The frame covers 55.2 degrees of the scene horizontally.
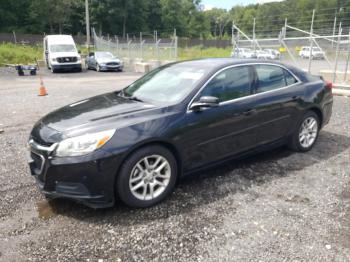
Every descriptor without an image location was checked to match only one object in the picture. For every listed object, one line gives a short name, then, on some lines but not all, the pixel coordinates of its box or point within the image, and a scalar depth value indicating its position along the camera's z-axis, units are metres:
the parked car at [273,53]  15.09
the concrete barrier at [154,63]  22.21
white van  21.10
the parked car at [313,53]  13.35
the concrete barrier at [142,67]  21.41
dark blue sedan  3.22
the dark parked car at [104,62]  22.12
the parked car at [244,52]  15.08
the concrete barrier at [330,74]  12.45
